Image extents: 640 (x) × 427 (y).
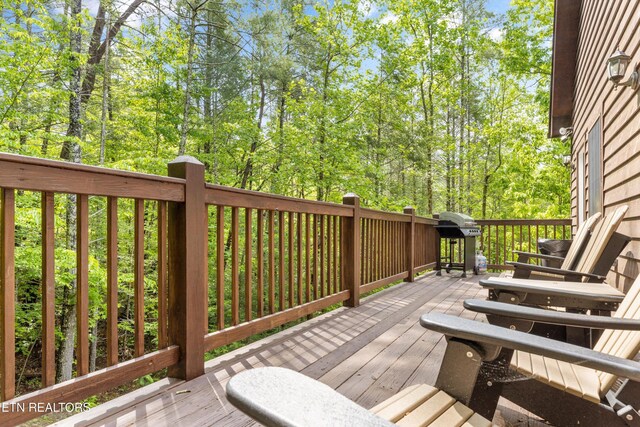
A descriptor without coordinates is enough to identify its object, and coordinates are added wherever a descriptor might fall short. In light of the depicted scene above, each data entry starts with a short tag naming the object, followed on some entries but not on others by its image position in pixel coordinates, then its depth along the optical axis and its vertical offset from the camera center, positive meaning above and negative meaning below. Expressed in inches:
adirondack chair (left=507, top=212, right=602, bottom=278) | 140.2 -13.8
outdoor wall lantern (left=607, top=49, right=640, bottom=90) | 109.0 +40.7
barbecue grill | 272.1 -16.3
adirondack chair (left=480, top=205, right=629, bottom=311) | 75.0 -16.8
